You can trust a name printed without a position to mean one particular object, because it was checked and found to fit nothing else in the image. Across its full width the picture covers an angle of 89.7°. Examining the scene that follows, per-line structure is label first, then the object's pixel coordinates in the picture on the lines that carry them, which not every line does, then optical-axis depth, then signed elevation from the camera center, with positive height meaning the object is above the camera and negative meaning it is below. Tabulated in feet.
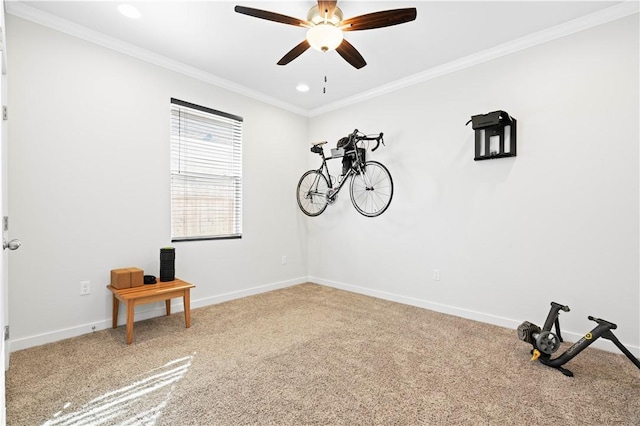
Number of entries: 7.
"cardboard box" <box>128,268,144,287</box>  9.63 -2.09
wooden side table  8.77 -2.49
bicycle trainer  6.97 -3.09
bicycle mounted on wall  13.06 +1.27
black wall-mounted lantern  9.88 +2.43
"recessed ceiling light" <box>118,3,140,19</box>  8.42 +5.28
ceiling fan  6.95 +4.23
